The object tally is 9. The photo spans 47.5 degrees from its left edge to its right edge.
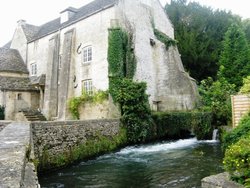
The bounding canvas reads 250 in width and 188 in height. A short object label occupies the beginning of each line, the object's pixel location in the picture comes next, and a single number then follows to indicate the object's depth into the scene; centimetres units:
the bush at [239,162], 634
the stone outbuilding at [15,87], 2577
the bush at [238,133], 1038
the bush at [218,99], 2223
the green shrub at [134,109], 1902
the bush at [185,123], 2130
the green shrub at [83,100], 2203
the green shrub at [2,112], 2510
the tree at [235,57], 2984
